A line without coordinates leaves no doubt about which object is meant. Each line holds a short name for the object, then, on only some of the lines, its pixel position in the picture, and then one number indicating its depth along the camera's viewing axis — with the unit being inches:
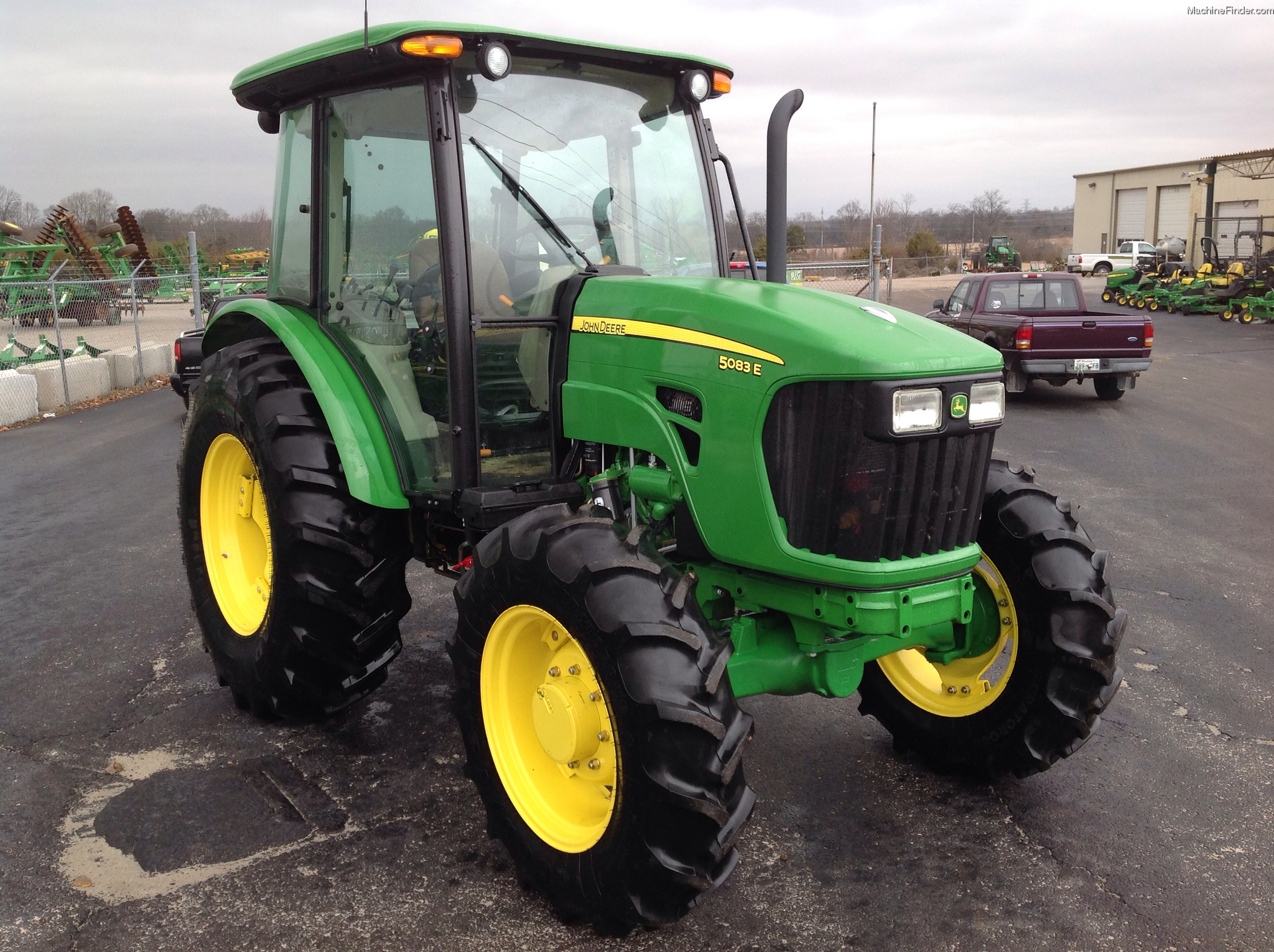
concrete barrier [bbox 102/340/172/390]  637.9
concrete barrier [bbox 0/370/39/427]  506.0
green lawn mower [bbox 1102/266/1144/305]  1143.0
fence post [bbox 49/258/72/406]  544.6
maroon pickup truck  517.3
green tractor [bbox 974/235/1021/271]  1697.8
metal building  1487.5
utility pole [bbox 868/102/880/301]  689.1
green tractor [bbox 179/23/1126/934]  112.1
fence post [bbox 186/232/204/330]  670.3
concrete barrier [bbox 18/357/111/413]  554.9
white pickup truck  1652.3
